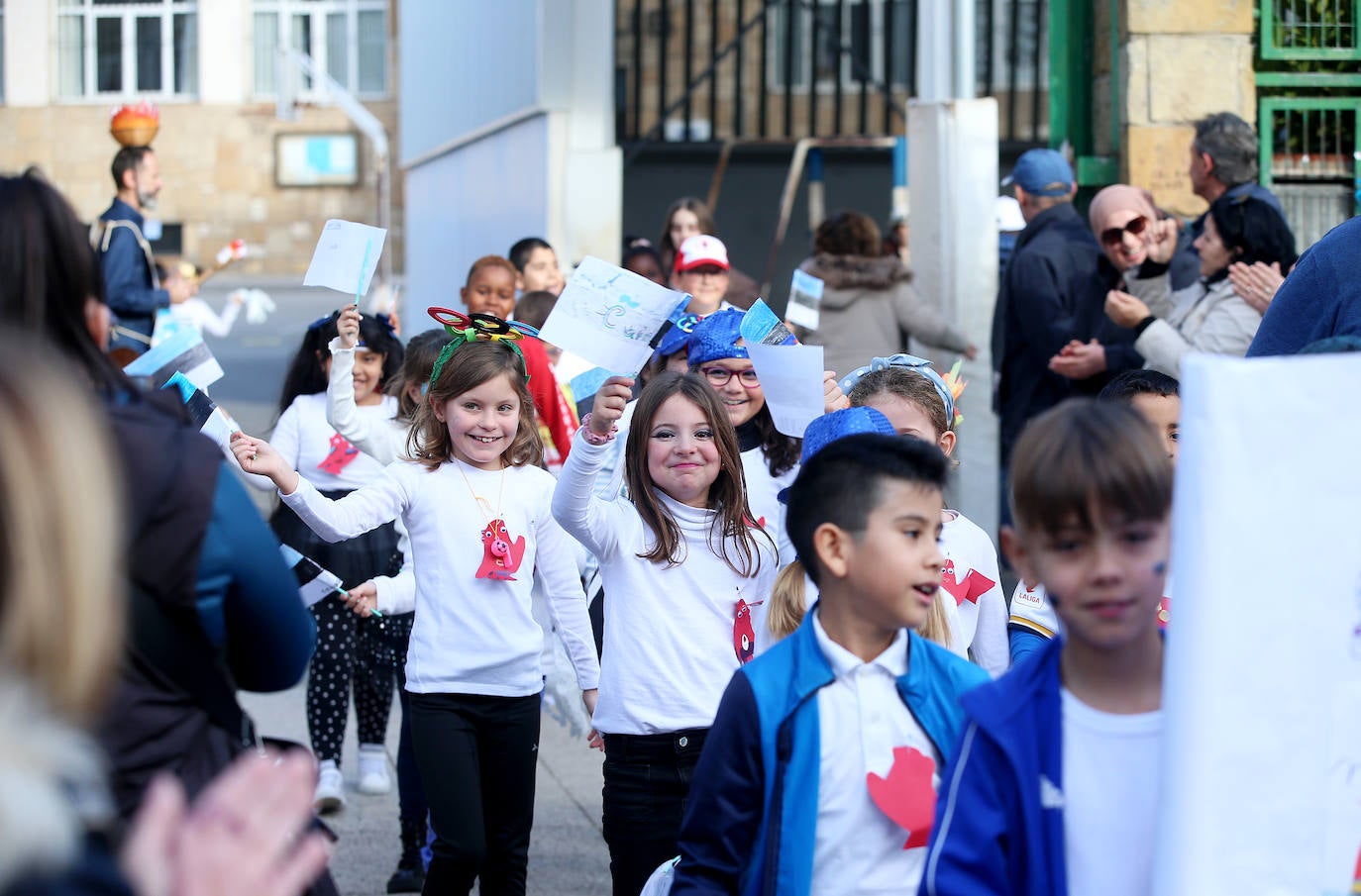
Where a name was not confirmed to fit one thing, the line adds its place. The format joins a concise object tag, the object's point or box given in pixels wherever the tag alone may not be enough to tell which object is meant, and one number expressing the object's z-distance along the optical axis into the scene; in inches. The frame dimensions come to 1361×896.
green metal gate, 295.4
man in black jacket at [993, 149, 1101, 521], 279.0
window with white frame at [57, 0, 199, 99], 1457.9
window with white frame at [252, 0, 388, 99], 1472.7
